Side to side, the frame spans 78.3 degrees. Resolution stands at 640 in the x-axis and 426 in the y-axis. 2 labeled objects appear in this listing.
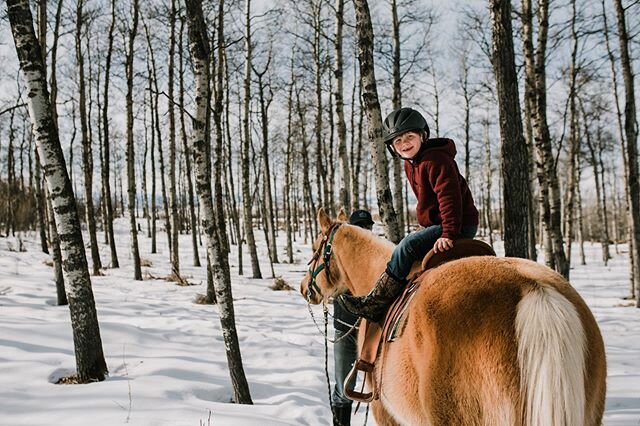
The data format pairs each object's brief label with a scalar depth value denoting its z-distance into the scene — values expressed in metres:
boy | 2.69
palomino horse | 1.61
